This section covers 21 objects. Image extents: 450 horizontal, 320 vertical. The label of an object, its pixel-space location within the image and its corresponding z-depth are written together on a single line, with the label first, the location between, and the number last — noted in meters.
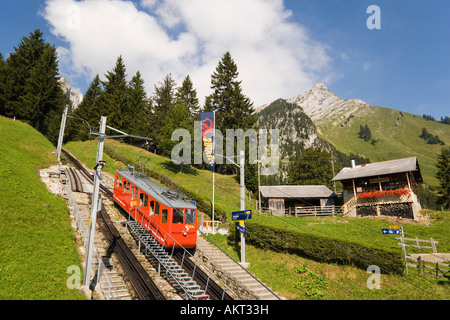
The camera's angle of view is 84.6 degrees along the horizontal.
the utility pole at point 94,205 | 10.90
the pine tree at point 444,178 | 41.16
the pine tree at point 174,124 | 40.16
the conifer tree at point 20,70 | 45.41
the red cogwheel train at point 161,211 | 15.35
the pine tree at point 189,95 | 62.88
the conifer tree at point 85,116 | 58.19
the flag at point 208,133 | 27.20
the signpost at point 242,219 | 16.90
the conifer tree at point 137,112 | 55.38
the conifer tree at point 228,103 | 55.00
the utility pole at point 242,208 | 17.30
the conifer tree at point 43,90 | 45.62
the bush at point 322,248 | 14.23
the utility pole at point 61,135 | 31.21
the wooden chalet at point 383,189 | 28.66
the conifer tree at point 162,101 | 57.06
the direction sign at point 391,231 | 16.13
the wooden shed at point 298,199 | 34.95
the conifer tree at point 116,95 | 55.72
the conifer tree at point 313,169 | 52.53
